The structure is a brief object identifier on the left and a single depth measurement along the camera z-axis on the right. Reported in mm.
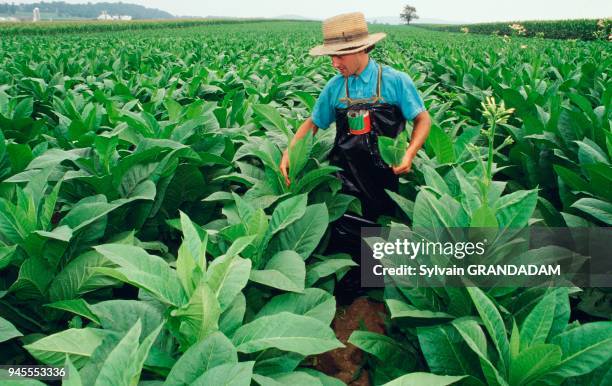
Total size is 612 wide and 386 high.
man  2770
